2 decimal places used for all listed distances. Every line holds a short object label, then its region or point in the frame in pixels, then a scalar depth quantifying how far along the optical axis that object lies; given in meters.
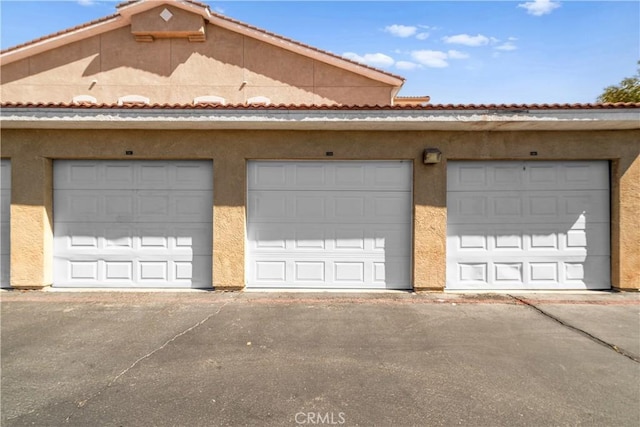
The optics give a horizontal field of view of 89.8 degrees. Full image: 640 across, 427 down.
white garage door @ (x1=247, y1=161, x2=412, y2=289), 6.41
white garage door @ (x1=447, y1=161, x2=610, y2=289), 6.36
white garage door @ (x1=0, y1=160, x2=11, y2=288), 6.34
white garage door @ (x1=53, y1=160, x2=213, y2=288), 6.43
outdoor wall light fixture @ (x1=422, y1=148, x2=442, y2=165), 6.04
